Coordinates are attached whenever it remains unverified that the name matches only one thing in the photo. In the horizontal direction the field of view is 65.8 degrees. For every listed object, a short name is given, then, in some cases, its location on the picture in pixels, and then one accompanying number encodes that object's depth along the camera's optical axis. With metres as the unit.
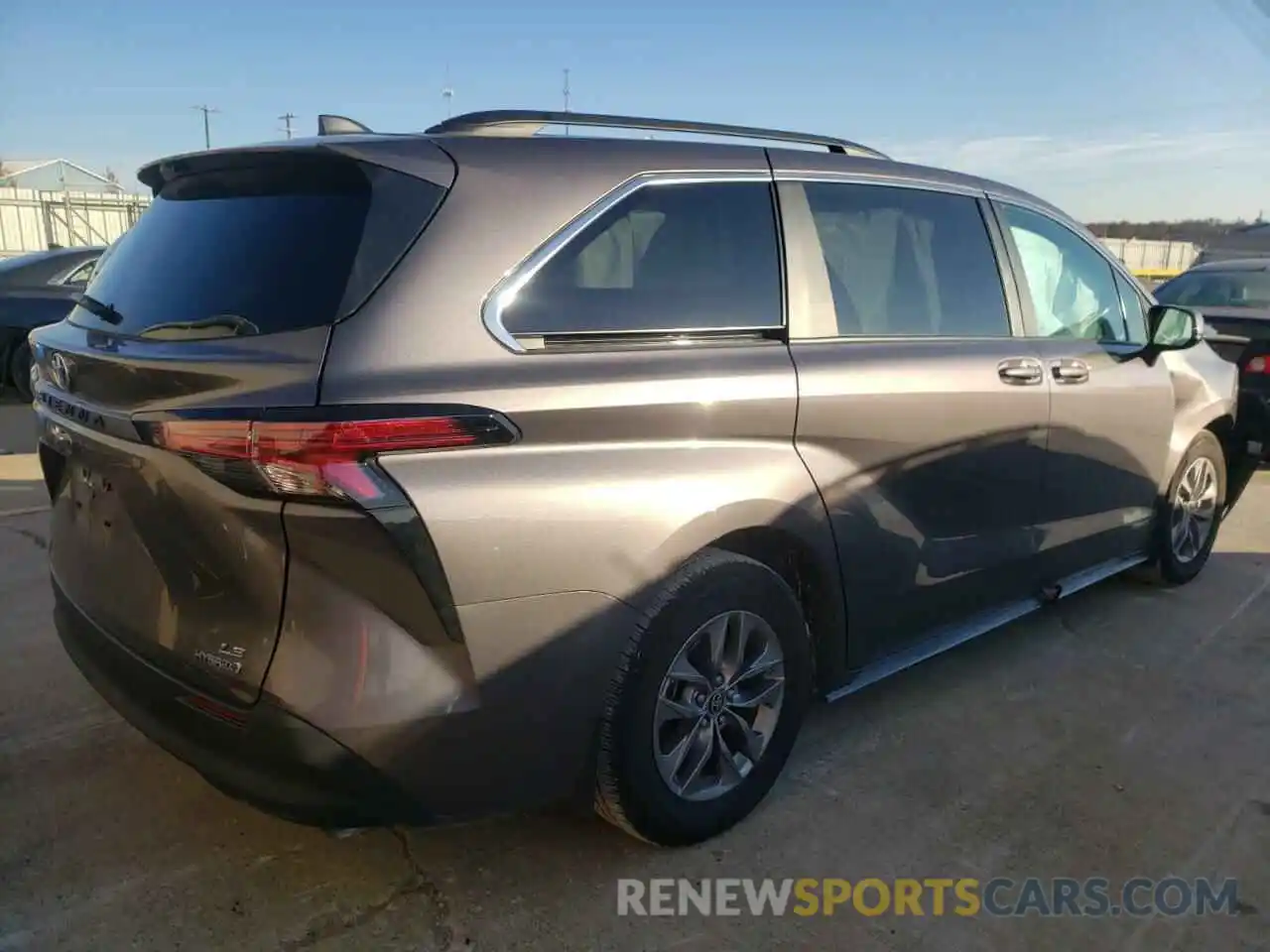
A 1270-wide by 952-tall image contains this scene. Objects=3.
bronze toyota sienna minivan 2.01
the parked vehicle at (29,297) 9.21
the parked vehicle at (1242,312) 6.64
